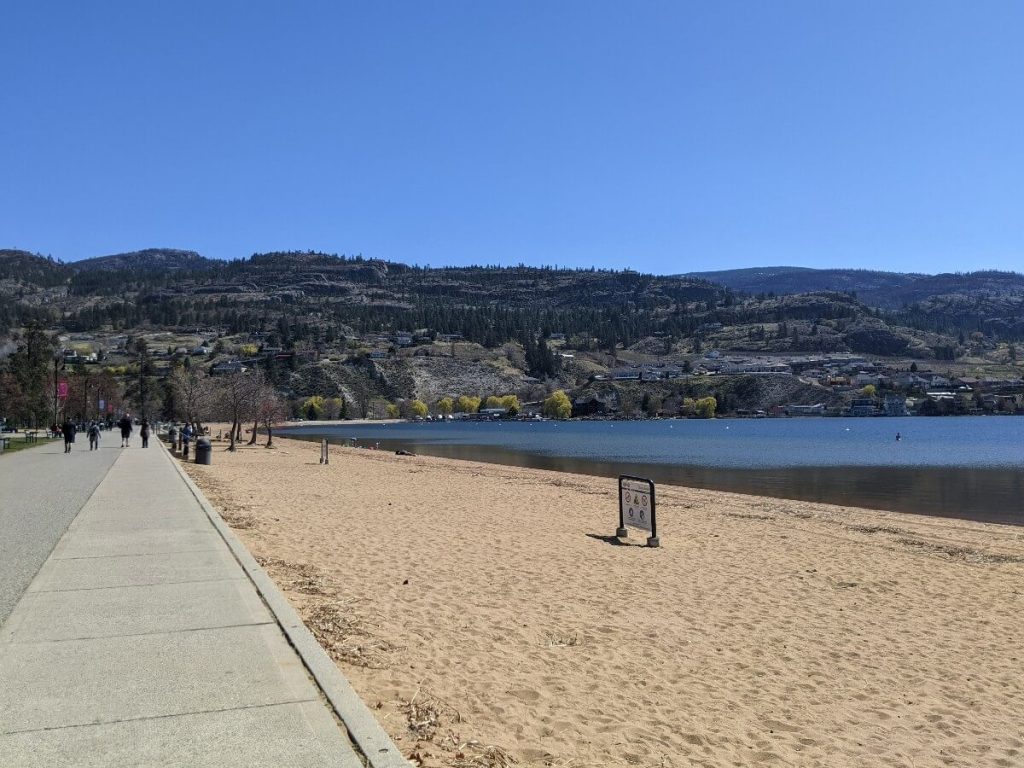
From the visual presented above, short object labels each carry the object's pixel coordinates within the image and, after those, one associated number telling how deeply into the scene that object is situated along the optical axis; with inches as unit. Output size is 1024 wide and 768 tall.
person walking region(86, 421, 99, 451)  1528.7
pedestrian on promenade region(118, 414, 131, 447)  1643.7
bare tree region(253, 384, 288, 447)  2256.4
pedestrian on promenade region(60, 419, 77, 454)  1376.7
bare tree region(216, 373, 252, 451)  2041.1
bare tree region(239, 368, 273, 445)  2170.3
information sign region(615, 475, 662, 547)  538.0
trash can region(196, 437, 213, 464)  1237.7
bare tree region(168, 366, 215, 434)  2469.2
